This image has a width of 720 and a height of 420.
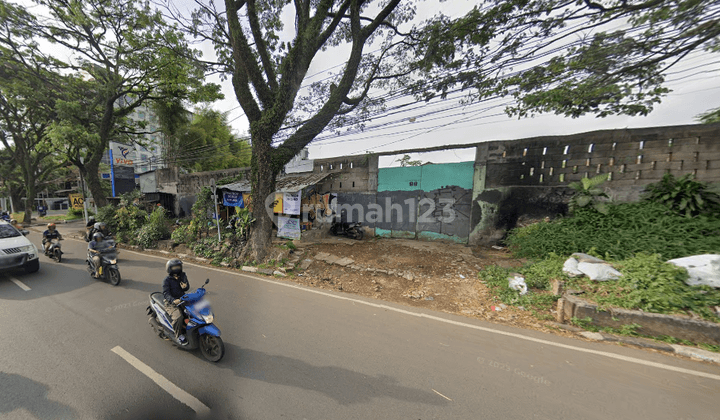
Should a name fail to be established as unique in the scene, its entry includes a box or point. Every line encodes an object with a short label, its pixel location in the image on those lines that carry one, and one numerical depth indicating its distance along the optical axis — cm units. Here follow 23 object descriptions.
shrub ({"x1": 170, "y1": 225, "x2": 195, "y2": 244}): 957
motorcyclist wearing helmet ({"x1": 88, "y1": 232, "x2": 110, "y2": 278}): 573
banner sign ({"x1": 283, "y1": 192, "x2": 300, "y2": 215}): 958
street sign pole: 845
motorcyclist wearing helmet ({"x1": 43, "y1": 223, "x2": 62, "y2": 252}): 777
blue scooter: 293
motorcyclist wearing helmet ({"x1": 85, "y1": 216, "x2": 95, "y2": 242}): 665
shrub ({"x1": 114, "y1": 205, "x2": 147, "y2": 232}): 1088
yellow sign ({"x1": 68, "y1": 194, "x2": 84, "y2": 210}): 1594
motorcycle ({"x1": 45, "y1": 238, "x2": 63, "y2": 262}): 748
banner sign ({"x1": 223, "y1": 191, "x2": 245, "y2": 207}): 1159
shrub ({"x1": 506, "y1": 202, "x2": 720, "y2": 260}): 471
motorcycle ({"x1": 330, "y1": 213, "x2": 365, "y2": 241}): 1042
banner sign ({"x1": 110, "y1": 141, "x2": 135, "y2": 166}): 1531
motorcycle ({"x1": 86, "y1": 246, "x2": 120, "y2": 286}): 555
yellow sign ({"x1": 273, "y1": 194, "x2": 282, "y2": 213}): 1023
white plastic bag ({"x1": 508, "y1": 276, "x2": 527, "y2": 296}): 480
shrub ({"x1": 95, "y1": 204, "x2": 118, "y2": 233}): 1160
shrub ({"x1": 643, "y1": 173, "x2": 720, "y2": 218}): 532
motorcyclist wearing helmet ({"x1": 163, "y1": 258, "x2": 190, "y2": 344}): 305
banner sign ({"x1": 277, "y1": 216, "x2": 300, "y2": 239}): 977
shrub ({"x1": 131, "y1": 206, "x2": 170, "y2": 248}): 977
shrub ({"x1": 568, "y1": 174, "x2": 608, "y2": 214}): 660
